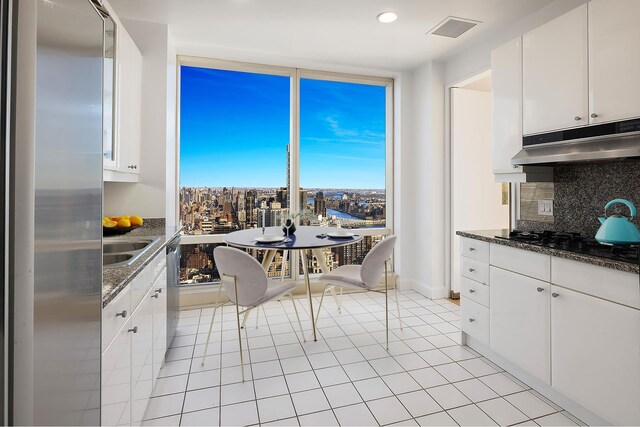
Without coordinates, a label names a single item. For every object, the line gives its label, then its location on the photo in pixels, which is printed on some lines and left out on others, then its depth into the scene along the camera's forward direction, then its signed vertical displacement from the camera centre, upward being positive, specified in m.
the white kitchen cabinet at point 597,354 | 1.50 -0.68
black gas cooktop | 1.63 -0.17
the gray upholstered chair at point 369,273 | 2.62 -0.47
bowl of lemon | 2.36 -0.10
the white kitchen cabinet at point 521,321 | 1.92 -0.65
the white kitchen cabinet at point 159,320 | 1.91 -0.65
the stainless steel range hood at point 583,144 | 1.73 +0.40
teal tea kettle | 1.74 -0.09
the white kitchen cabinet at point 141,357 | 1.48 -0.69
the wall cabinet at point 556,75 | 1.98 +0.87
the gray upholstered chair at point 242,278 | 2.20 -0.43
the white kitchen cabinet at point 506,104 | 2.39 +0.80
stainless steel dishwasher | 2.38 -0.54
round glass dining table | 2.42 -0.21
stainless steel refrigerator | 0.61 -0.01
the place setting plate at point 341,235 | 2.77 -0.18
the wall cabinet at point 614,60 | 1.73 +0.83
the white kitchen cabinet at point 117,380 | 1.11 -0.61
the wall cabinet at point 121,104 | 2.25 +0.79
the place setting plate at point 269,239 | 2.54 -0.20
